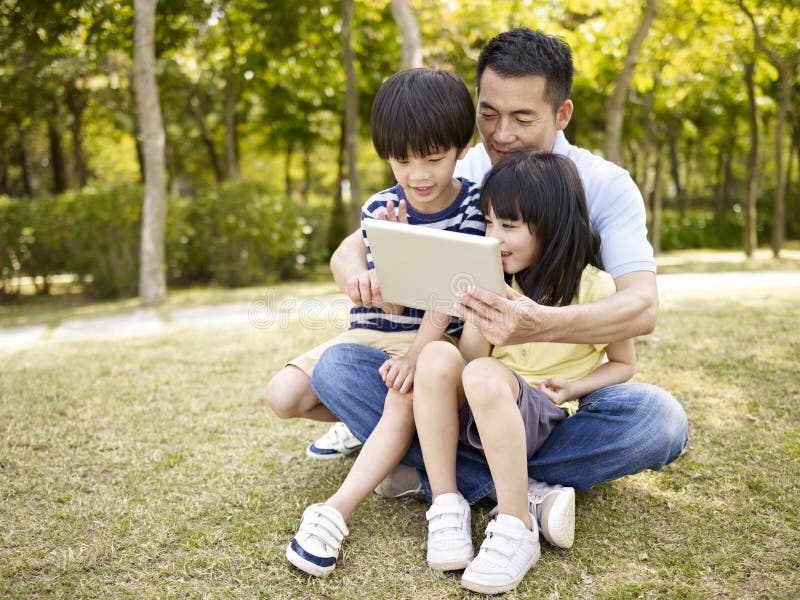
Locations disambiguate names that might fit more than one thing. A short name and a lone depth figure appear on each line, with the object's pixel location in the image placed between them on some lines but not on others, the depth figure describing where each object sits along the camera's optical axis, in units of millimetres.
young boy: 2111
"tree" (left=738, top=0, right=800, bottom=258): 9703
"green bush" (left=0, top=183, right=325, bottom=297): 8789
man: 2033
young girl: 1947
